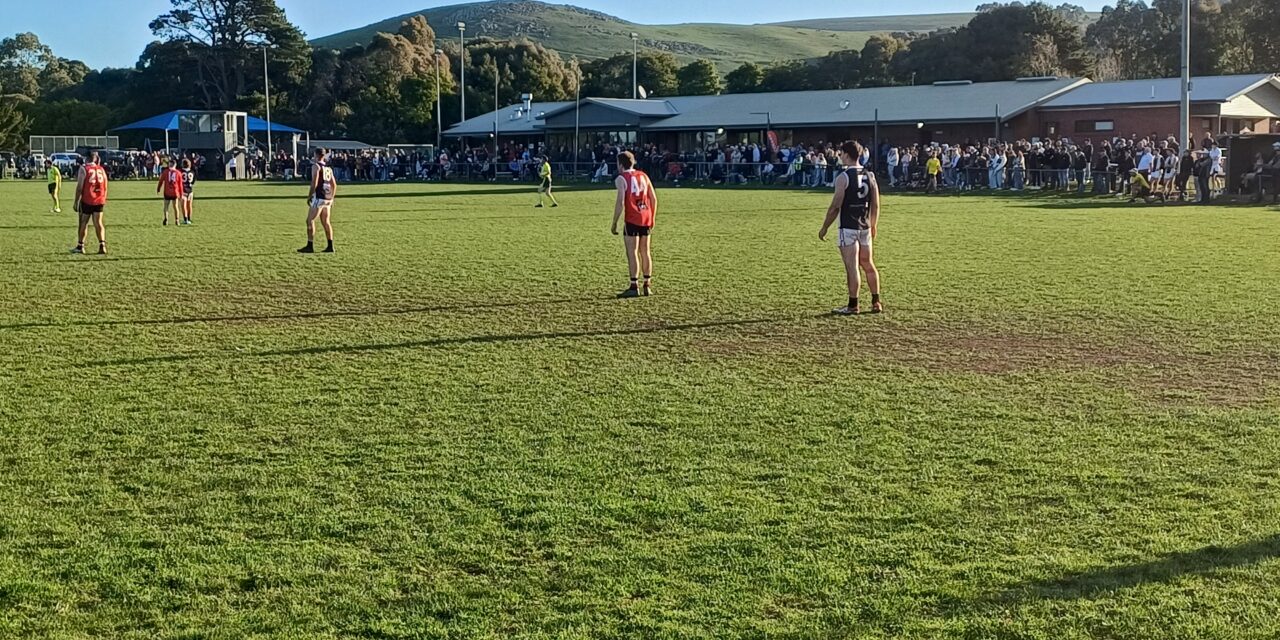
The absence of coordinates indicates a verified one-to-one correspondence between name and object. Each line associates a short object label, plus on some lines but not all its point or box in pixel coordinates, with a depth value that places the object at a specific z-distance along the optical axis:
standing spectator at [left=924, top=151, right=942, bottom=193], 40.06
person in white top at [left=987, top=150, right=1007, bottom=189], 39.84
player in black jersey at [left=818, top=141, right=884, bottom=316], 12.20
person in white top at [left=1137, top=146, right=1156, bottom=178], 34.12
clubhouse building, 48.91
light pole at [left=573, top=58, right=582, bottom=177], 60.41
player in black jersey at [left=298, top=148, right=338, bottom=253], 18.72
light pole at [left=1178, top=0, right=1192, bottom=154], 33.72
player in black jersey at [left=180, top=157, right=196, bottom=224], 27.52
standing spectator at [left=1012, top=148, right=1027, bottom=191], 38.97
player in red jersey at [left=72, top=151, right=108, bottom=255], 18.73
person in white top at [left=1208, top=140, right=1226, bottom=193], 33.65
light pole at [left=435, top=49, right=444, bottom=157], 73.88
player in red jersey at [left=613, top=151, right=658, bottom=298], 14.00
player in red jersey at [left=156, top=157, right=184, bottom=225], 26.66
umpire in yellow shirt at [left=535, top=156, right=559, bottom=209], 34.62
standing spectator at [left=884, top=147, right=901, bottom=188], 43.72
